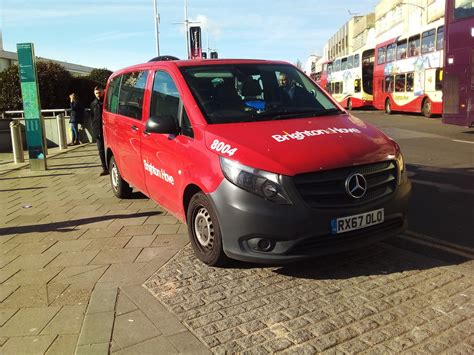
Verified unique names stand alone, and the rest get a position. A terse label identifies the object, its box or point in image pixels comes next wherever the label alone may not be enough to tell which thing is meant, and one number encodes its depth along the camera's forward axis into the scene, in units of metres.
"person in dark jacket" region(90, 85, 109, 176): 9.58
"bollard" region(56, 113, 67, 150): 15.21
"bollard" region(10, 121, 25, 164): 11.96
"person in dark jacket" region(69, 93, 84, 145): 16.12
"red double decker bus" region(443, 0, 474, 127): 12.82
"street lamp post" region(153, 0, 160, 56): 38.66
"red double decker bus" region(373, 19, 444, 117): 20.77
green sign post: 10.57
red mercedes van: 3.71
